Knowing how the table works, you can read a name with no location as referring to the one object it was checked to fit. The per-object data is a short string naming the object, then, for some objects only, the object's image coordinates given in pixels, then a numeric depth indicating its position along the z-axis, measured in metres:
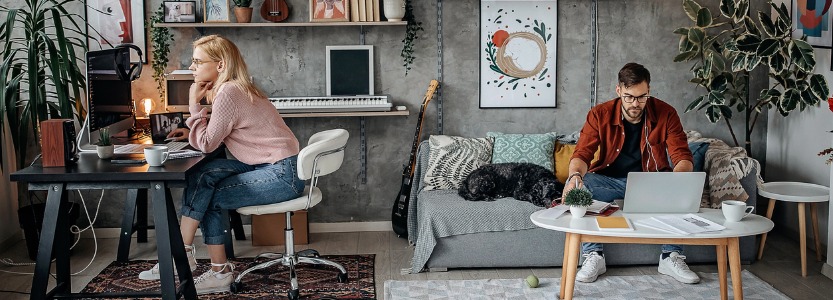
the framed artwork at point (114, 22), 5.19
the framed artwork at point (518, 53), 5.29
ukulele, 5.13
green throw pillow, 5.07
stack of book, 5.11
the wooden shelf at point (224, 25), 5.04
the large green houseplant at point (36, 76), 4.45
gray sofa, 4.51
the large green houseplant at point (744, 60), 4.69
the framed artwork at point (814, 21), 4.74
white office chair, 3.94
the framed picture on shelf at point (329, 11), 5.11
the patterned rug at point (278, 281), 4.18
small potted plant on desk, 3.74
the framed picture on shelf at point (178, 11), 5.07
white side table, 4.43
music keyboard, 5.03
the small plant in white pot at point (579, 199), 3.57
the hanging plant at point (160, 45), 5.16
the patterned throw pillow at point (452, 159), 5.03
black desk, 3.42
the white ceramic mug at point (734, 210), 3.55
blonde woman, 3.96
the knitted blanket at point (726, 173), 4.62
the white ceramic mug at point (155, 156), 3.52
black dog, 4.68
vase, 5.04
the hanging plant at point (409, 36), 5.25
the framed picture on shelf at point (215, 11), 5.09
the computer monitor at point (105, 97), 3.93
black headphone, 4.27
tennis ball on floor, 4.20
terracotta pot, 5.07
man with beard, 4.32
